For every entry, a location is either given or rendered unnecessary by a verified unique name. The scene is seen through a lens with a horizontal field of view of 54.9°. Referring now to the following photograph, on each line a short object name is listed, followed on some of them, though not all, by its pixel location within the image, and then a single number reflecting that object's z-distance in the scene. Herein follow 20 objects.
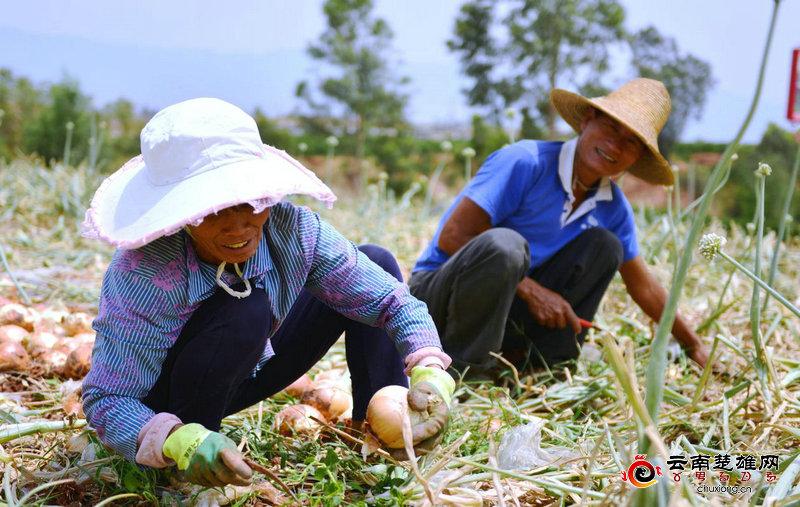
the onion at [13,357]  1.91
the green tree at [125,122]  14.31
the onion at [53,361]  1.94
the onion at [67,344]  1.98
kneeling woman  1.15
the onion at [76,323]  2.13
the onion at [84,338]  2.04
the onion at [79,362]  1.89
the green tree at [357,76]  16.48
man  2.02
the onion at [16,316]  2.12
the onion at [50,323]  2.12
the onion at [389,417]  1.26
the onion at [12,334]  1.98
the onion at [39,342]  1.97
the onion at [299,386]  1.84
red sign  2.45
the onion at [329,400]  1.72
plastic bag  1.43
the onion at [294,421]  1.64
